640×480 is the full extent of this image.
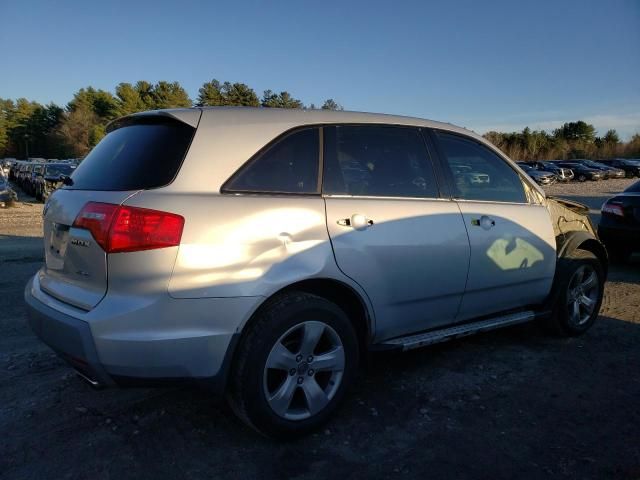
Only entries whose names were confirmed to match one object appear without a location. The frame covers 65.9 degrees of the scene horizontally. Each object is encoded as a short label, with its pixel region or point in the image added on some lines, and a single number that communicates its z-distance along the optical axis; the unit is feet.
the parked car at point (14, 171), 122.24
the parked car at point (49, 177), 65.36
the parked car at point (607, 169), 144.56
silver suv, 7.46
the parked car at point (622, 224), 22.91
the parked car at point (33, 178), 75.84
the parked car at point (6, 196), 58.80
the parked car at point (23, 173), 91.81
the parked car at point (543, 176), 118.56
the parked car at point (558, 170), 135.33
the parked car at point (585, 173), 139.44
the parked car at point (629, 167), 156.15
